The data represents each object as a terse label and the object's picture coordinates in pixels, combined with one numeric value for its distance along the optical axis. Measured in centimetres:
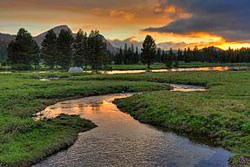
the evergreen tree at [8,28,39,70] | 8895
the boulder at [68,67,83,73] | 7103
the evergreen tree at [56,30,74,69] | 9389
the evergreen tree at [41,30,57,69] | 9439
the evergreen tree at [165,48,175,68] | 10662
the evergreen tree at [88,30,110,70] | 8103
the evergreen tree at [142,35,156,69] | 8640
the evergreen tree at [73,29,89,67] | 9309
